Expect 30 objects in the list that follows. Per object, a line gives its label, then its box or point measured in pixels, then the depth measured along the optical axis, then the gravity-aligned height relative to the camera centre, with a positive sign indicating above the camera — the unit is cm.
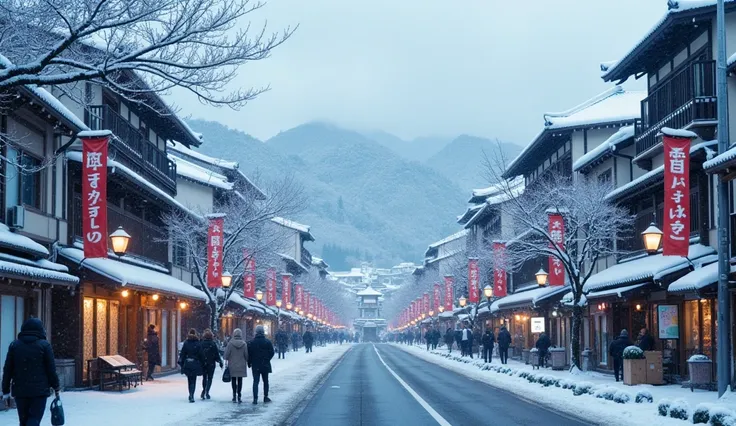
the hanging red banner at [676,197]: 2633 +241
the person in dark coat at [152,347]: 3444 -199
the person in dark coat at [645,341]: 3145 -174
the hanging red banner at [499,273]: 5375 +84
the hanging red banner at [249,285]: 5948 +26
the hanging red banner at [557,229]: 3731 +224
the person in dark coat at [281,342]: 6441 -345
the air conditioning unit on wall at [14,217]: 2370 +178
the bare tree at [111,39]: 1332 +367
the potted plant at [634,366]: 2953 -239
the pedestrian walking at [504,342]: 4728 -261
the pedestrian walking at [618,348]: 3169 -197
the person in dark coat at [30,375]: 1316 -113
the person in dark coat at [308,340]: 7606 -409
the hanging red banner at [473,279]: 6556 +59
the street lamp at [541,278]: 4525 +43
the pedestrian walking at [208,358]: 2534 -176
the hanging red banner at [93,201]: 2662 +242
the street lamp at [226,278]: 3977 +44
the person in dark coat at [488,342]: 4953 -274
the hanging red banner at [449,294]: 8971 -57
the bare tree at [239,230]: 4238 +294
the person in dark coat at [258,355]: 2405 -161
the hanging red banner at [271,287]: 6618 +15
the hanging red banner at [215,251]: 3928 +155
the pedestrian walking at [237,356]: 2400 -162
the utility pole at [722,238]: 2134 +105
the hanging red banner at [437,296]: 10082 -88
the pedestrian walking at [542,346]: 4284 -256
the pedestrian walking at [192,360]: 2464 -178
